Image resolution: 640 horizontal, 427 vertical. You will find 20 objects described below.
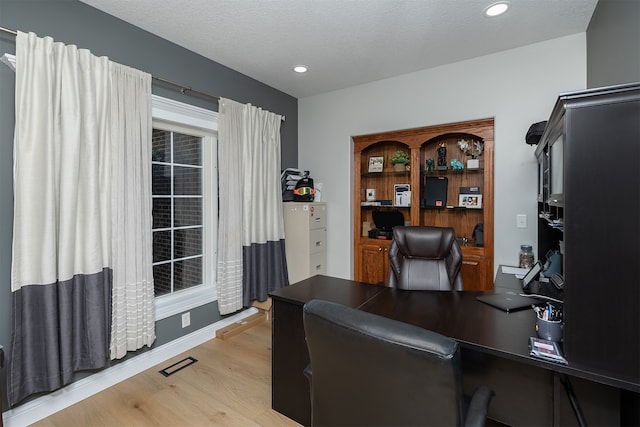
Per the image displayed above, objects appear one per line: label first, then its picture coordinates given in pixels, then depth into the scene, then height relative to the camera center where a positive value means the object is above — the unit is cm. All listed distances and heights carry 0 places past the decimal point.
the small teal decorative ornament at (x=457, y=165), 333 +44
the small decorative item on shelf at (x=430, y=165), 349 +47
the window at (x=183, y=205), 278 +3
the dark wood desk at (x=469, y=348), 122 -64
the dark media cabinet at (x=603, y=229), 101 -8
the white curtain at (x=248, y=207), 310 +1
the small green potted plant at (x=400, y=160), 364 +55
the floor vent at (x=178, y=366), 250 -130
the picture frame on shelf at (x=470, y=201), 326 +6
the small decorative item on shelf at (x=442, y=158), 341 +54
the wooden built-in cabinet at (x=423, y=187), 309 +23
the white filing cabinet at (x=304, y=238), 369 -36
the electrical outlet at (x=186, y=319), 288 -102
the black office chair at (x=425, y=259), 232 -40
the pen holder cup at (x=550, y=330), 123 -49
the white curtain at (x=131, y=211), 225 -1
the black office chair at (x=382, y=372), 85 -49
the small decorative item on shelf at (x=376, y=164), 384 +54
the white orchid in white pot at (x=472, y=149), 329 +61
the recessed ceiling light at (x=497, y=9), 221 +143
